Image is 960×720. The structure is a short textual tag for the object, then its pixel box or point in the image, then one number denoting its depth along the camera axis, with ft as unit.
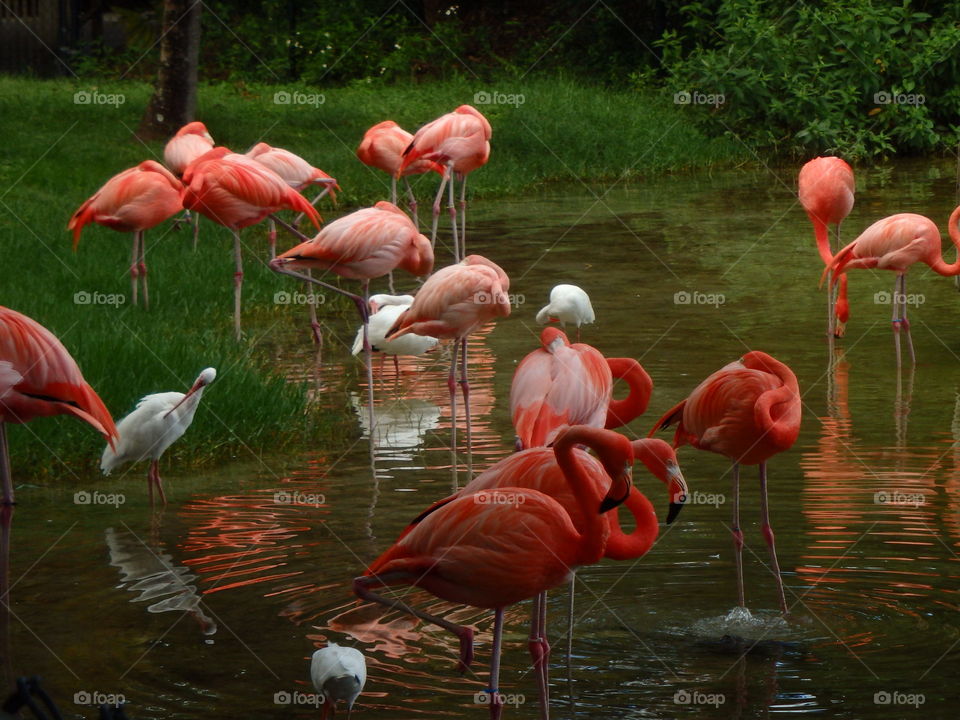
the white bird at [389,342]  48.78
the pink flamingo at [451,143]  66.23
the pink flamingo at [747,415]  28.89
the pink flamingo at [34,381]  29.27
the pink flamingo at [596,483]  23.44
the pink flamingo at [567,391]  31.50
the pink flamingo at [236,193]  50.01
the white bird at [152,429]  35.45
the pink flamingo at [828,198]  53.06
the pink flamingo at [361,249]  45.62
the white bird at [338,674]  21.98
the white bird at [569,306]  51.03
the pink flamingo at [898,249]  48.73
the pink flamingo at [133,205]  53.78
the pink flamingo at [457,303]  40.04
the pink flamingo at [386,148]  72.43
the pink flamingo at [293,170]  60.29
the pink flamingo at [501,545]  23.11
